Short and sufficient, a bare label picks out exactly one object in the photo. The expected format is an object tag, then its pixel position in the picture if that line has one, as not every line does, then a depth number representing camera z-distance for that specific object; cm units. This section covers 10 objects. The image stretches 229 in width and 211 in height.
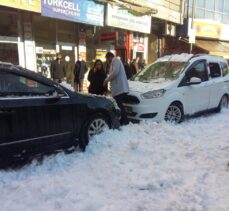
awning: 2152
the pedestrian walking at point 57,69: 1162
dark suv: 436
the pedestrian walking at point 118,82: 720
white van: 724
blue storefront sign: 1057
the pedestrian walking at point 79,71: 1254
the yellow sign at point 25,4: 910
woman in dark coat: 837
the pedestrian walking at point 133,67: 1303
